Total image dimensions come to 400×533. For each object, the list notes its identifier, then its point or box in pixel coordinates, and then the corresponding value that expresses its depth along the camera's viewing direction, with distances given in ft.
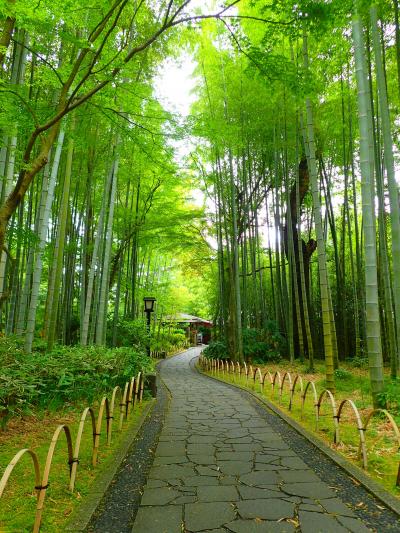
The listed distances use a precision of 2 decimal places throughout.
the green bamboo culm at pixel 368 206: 14.53
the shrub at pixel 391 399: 14.79
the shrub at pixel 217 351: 40.54
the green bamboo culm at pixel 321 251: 18.74
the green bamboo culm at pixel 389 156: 16.05
